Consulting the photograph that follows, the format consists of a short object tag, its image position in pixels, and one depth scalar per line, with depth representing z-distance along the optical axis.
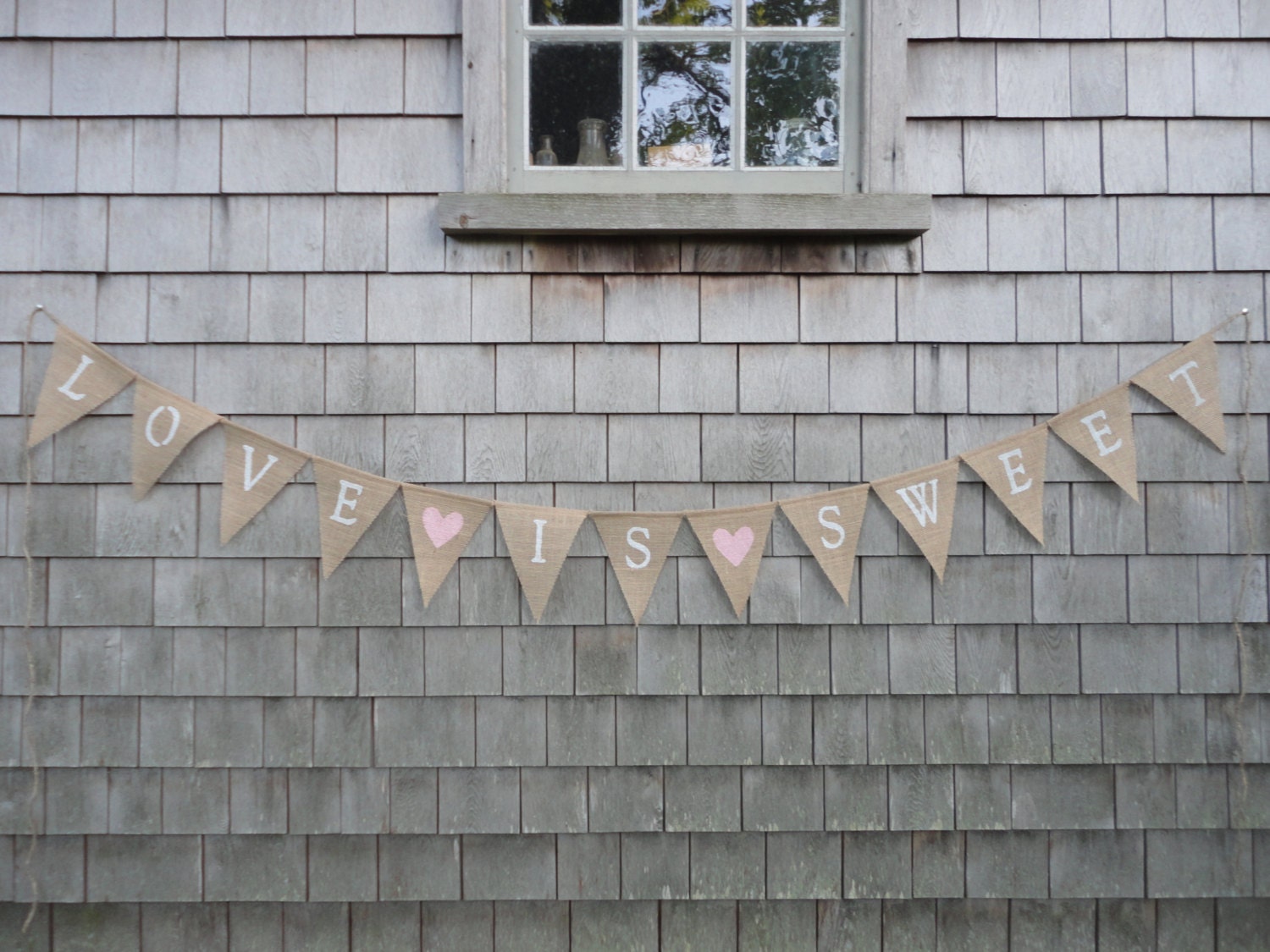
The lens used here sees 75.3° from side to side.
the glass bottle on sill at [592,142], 2.16
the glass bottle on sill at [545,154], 2.17
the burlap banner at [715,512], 2.13
